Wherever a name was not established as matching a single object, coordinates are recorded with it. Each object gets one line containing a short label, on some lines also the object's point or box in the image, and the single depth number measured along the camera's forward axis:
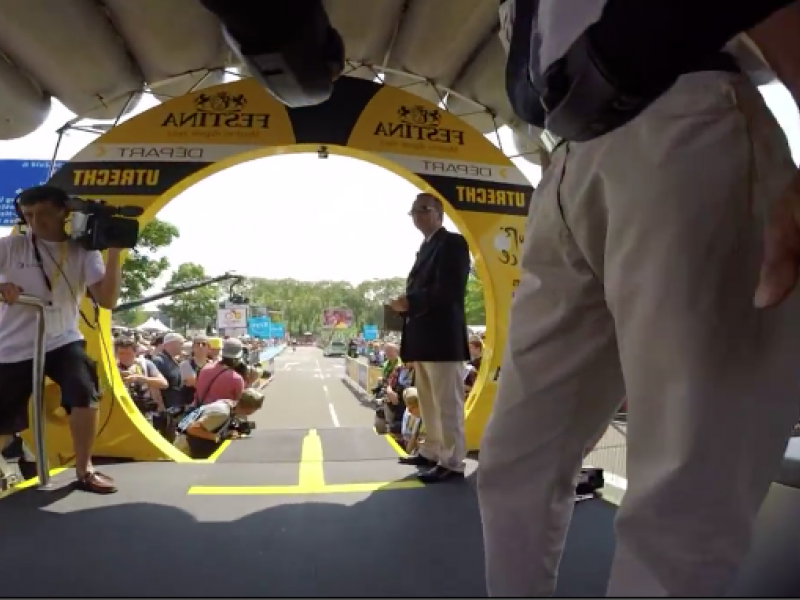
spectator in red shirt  6.09
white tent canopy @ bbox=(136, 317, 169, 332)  21.84
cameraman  2.82
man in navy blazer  3.22
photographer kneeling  5.17
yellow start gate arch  4.34
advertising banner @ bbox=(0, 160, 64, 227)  6.16
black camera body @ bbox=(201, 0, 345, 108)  0.82
